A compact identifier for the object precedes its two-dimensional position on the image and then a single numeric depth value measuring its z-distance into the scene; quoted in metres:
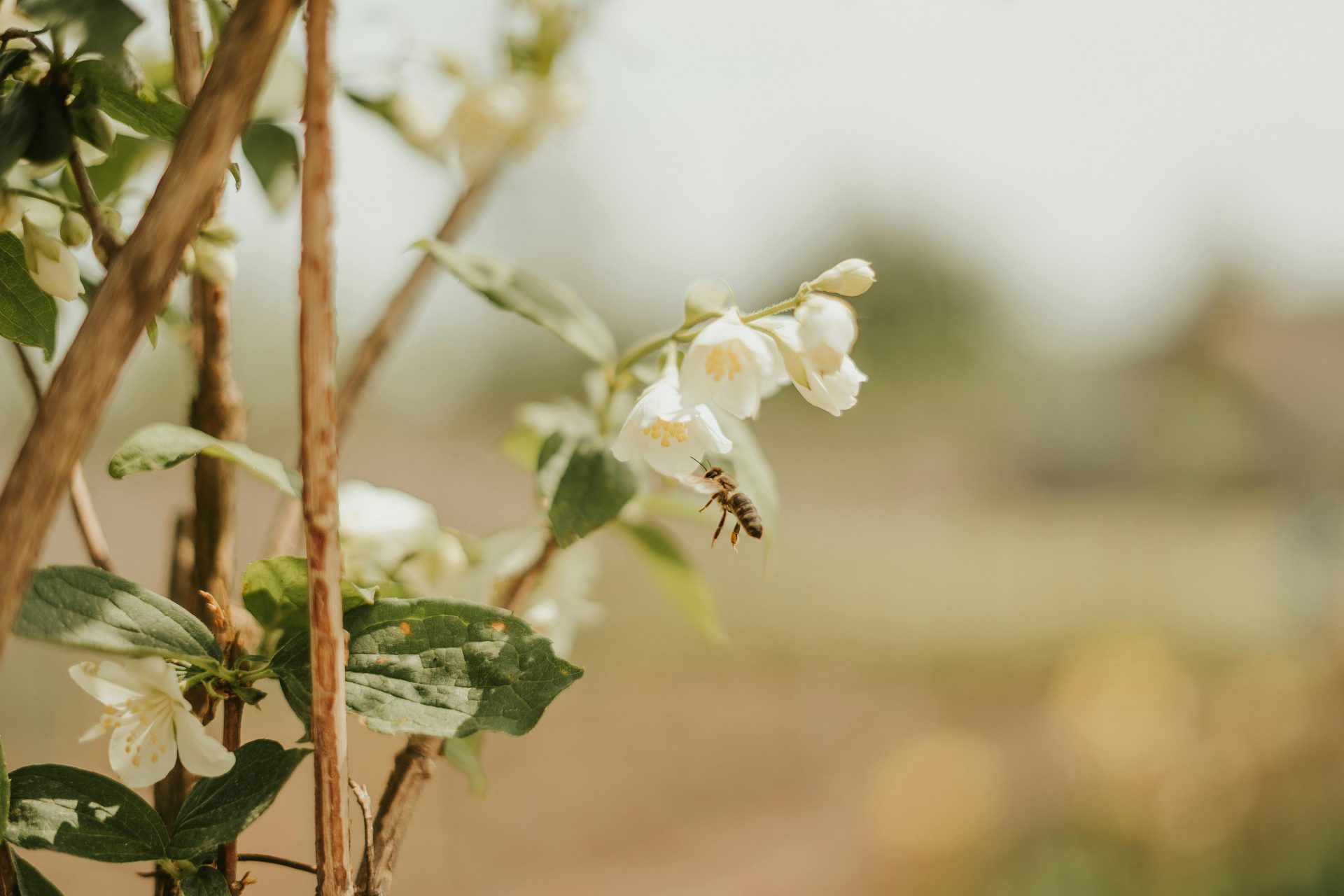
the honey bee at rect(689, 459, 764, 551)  0.58
